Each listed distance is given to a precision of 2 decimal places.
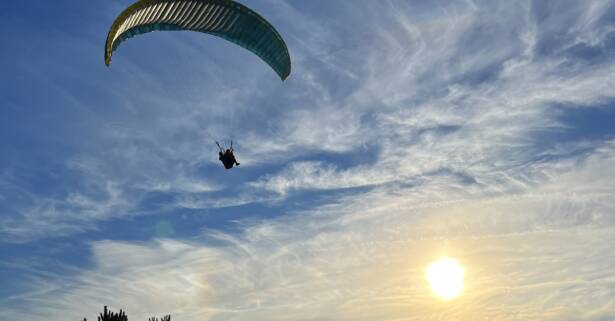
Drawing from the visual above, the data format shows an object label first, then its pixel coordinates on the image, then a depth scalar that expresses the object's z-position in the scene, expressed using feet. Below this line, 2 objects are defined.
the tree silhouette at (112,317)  74.12
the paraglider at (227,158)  93.66
